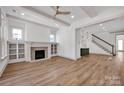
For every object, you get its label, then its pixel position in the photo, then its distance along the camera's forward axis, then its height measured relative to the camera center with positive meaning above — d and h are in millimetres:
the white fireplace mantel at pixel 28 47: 4240 -71
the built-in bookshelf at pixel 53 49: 5780 -282
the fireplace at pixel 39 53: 4530 -479
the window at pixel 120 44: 10742 +139
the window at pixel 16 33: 4014 +755
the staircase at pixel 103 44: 7203 +163
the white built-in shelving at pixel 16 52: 3808 -347
